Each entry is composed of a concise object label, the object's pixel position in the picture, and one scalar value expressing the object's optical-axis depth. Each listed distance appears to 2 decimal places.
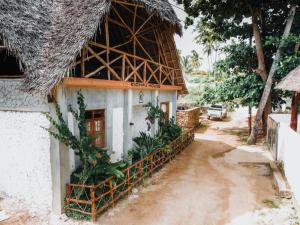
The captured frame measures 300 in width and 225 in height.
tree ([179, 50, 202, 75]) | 50.71
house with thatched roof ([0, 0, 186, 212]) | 6.55
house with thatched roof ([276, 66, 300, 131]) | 9.32
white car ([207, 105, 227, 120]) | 27.22
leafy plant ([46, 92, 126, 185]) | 6.57
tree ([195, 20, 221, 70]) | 17.56
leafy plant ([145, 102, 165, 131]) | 11.83
